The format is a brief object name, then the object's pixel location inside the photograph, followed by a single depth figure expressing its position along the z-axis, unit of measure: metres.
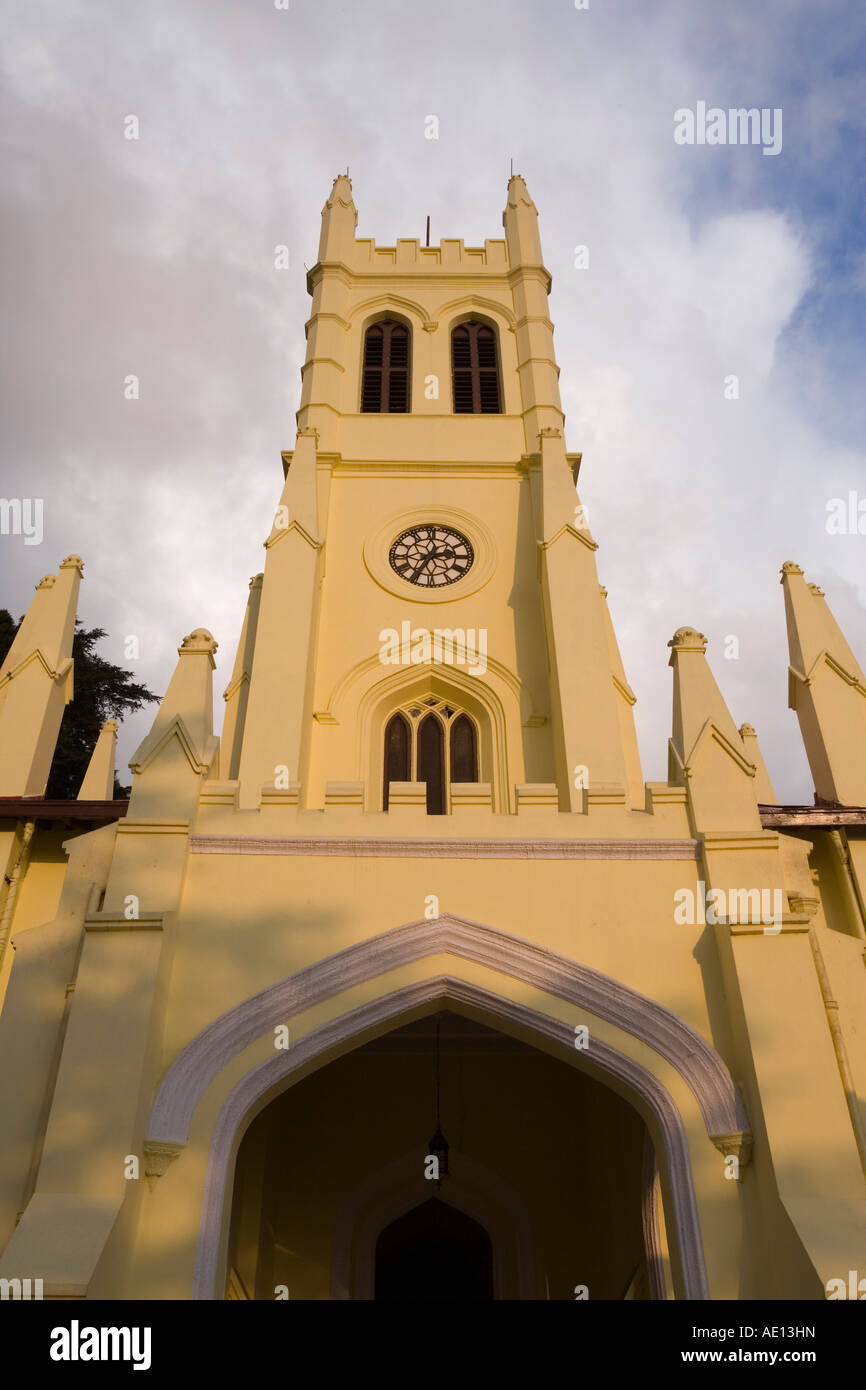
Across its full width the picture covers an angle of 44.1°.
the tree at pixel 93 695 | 27.78
